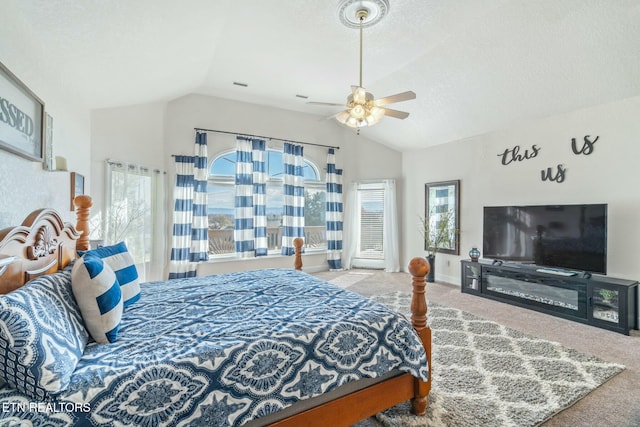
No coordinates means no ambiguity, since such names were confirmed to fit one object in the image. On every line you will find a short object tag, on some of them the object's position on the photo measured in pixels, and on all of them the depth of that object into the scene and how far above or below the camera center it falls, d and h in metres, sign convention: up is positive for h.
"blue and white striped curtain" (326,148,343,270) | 5.68 +0.08
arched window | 4.87 +0.22
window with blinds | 5.96 -0.07
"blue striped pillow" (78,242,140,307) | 1.84 -0.36
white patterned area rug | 1.72 -1.16
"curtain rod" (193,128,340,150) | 4.67 +1.38
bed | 1.00 -0.60
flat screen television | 3.20 -0.21
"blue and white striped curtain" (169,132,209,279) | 4.34 +0.00
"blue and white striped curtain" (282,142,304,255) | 5.23 +0.33
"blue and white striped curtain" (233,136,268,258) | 4.88 +0.29
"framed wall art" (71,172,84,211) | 2.73 +0.28
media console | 2.93 -0.87
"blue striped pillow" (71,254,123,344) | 1.36 -0.42
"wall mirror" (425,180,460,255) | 4.90 +0.02
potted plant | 4.98 -0.27
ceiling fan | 2.43 +0.97
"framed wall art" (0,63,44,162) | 1.55 +0.57
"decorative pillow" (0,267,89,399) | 0.97 -0.48
